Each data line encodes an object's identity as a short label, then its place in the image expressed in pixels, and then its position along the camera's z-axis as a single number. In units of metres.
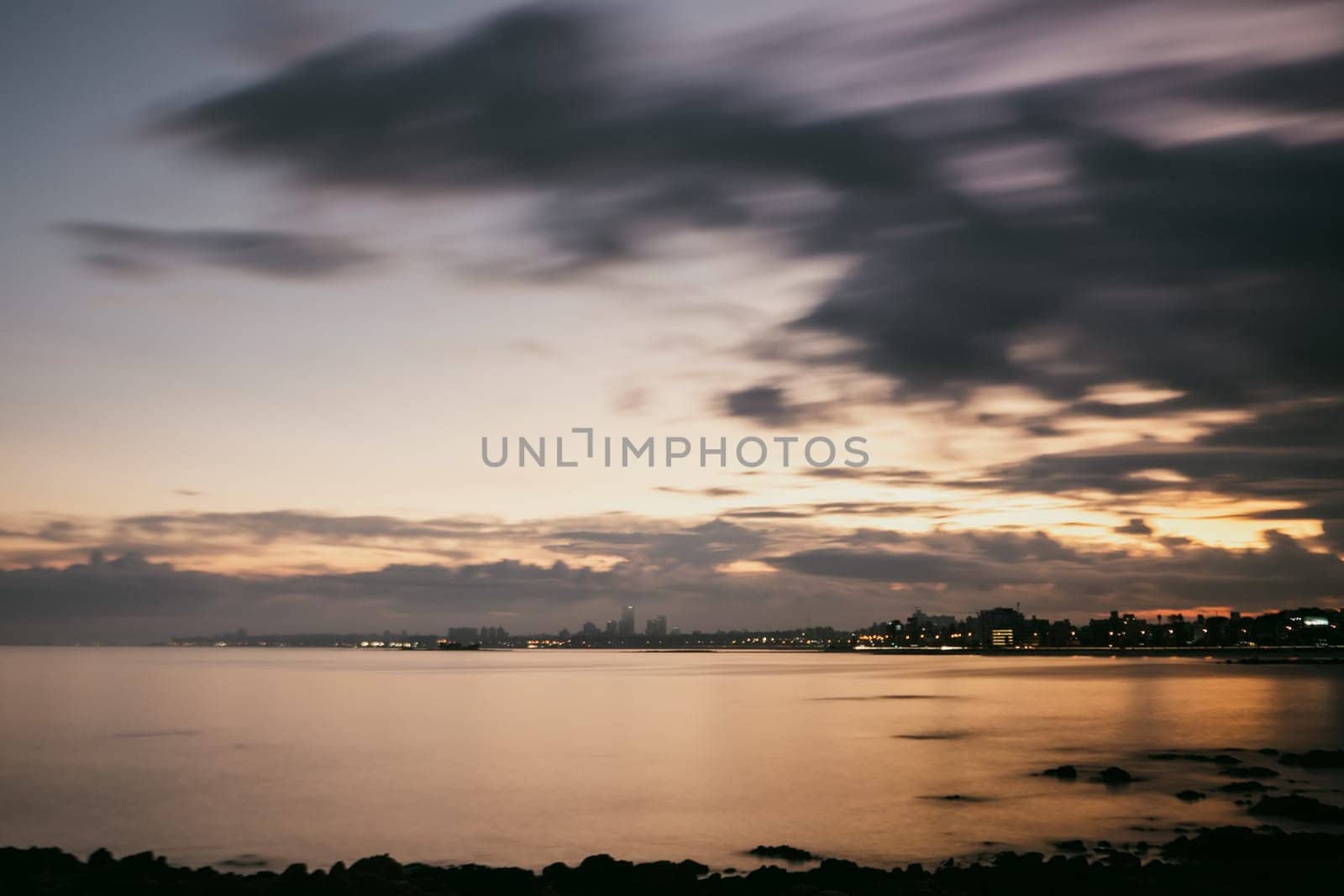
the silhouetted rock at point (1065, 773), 42.17
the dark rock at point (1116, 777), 40.28
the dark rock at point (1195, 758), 44.94
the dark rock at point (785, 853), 28.55
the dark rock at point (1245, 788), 36.75
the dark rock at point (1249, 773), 40.69
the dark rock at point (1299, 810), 30.16
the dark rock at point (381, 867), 22.94
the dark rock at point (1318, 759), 42.50
